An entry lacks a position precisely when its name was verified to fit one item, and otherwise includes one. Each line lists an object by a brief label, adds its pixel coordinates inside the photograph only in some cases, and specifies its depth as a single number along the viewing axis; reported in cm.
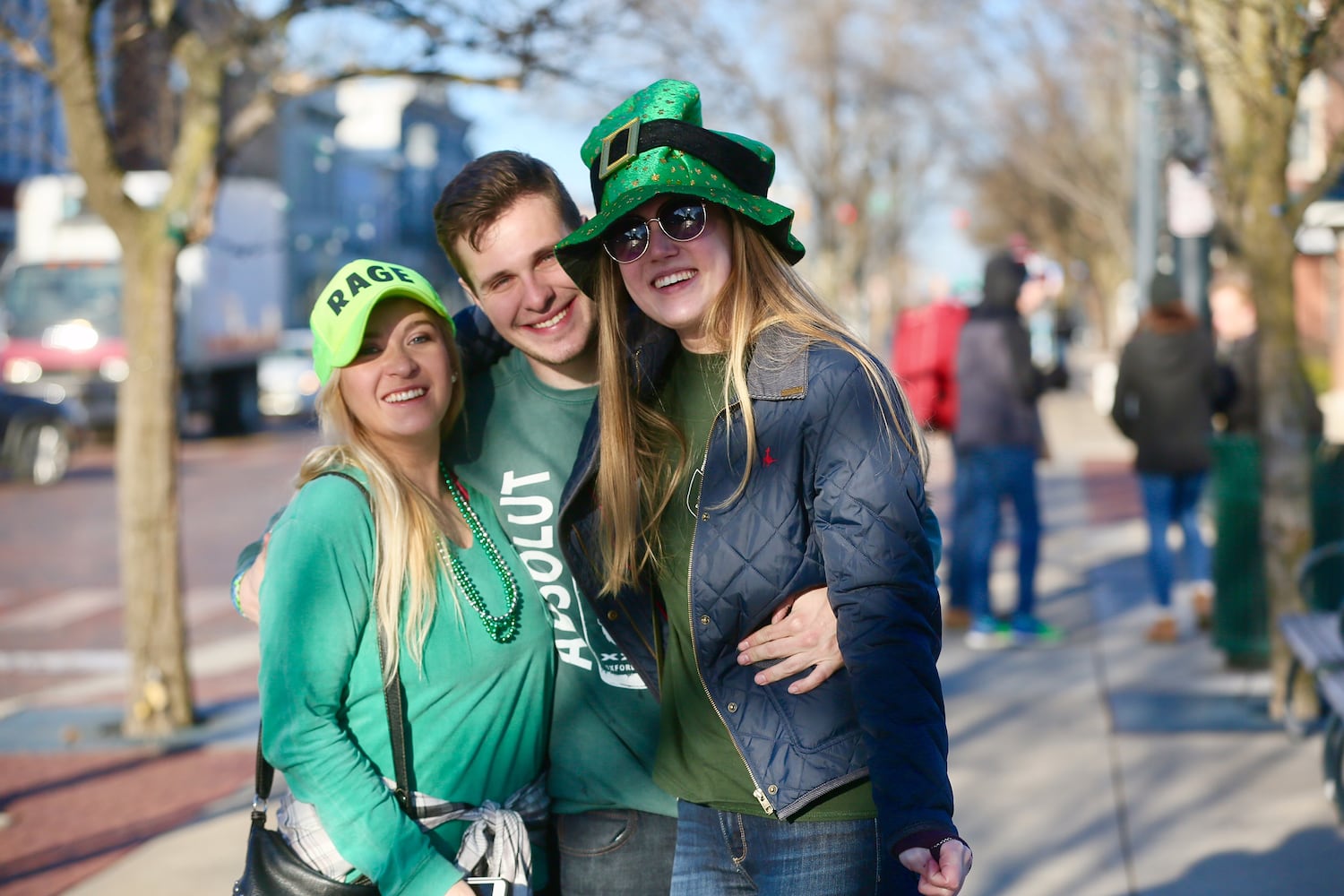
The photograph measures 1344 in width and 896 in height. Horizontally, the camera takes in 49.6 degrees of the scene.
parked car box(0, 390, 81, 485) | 1650
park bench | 477
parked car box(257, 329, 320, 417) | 2662
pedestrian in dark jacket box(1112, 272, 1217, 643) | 764
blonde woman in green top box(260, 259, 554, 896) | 227
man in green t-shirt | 262
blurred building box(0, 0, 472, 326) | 3819
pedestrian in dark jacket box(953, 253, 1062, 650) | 759
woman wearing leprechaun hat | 203
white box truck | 2081
